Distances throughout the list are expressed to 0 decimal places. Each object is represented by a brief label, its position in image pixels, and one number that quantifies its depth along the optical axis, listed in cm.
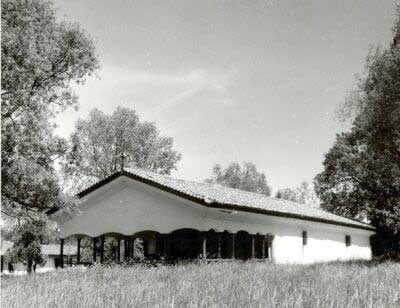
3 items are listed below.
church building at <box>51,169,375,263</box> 2095
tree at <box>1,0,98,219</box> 1767
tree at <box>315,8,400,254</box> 2200
